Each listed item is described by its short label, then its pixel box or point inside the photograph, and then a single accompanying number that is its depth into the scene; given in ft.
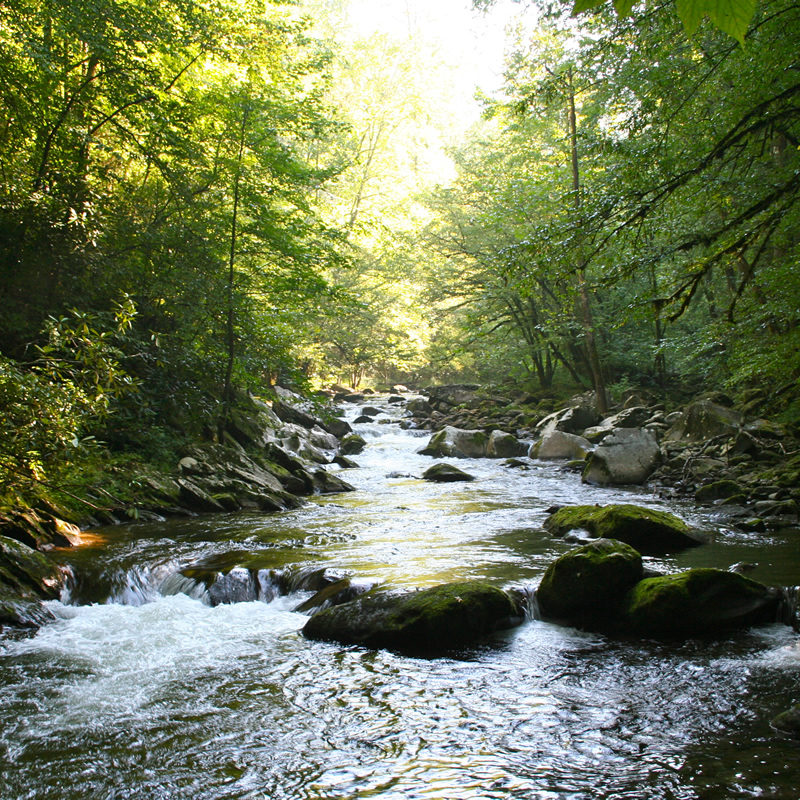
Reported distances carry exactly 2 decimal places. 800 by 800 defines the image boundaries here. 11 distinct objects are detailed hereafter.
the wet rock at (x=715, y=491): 31.49
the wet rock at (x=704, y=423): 40.04
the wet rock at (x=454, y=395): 78.28
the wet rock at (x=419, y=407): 77.43
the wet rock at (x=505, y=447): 54.65
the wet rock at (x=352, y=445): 58.13
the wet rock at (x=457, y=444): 55.98
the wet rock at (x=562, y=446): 49.62
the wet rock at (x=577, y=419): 56.59
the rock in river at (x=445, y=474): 43.37
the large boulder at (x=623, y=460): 38.91
